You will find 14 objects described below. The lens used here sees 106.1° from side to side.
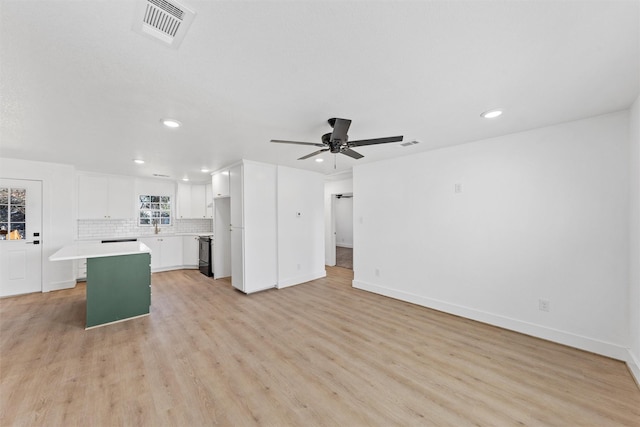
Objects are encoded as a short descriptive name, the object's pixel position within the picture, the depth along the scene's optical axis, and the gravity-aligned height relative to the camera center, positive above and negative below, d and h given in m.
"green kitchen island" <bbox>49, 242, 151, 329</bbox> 3.19 -0.89
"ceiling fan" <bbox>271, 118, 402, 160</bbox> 2.29 +0.79
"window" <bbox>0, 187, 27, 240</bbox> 4.26 +0.12
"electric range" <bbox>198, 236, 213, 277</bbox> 5.84 -0.97
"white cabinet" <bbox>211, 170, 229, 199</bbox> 5.02 +0.74
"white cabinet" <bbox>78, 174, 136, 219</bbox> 5.41 +0.51
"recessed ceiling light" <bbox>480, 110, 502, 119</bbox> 2.44 +1.05
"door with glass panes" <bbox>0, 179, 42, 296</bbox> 4.25 -0.30
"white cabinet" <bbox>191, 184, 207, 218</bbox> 6.89 +0.47
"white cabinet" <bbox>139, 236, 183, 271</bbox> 6.15 -0.87
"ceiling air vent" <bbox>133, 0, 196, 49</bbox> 1.18 +1.04
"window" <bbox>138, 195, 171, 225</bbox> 6.35 +0.22
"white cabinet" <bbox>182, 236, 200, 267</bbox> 6.64 -0.89
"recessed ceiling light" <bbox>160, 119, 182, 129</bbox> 2.56 +1.04
